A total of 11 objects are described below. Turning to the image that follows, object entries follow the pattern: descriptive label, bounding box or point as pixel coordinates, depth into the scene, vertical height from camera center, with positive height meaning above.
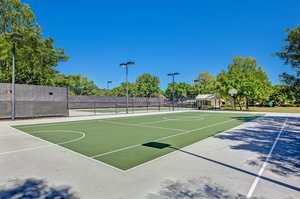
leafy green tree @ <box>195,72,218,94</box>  51.28 +6.20
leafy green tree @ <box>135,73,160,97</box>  49.97 +4.44
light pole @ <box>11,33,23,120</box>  10.86 +0.24
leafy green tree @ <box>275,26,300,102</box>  14.15 +3.57
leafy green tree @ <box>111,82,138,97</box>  49.59 +3.27
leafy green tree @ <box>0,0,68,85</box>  18.92 +6.03
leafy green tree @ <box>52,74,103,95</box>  39.33 +3.26
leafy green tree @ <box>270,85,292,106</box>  46.81 +0.75
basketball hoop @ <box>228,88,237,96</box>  26.48 +1.43
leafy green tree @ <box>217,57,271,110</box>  26.45 +2.33
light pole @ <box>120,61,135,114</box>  17.40 +3.62
